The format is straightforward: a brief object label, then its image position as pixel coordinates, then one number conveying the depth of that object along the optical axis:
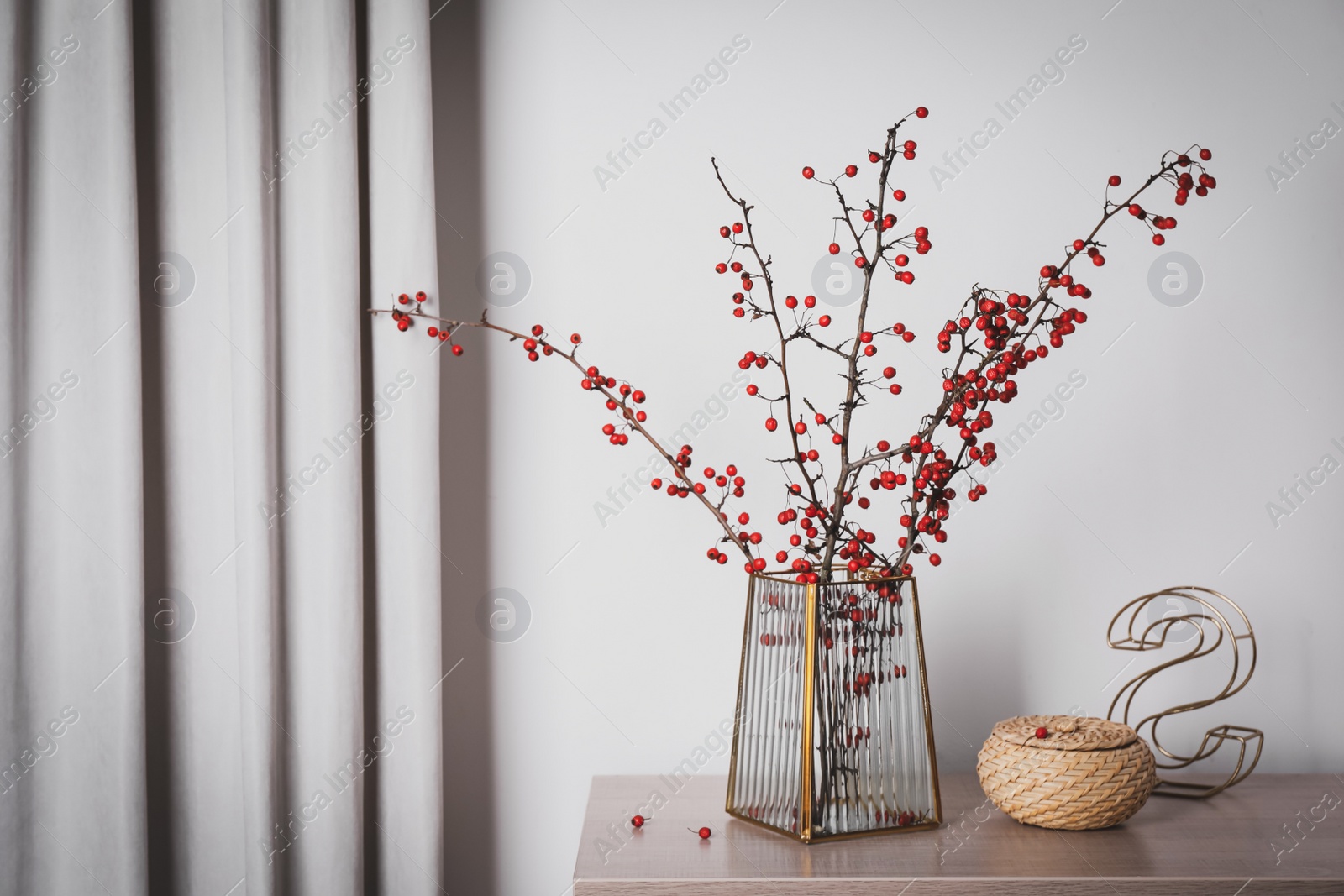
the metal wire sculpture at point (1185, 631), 1.34
